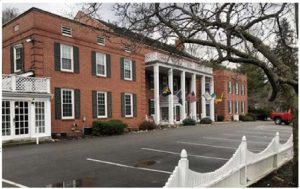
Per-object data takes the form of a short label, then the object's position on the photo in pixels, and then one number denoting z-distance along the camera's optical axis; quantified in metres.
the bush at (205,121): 27.84
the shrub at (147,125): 19.95
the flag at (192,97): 25.79
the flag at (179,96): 25.72
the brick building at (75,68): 15.15
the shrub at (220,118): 32.56
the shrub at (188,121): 25.01
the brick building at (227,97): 33.32
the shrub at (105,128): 16.05
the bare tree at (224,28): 6.41
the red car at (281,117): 25.81
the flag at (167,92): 22.56
